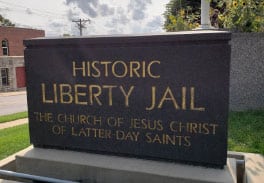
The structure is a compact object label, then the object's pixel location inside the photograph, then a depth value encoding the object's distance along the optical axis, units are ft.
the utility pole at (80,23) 172.76
